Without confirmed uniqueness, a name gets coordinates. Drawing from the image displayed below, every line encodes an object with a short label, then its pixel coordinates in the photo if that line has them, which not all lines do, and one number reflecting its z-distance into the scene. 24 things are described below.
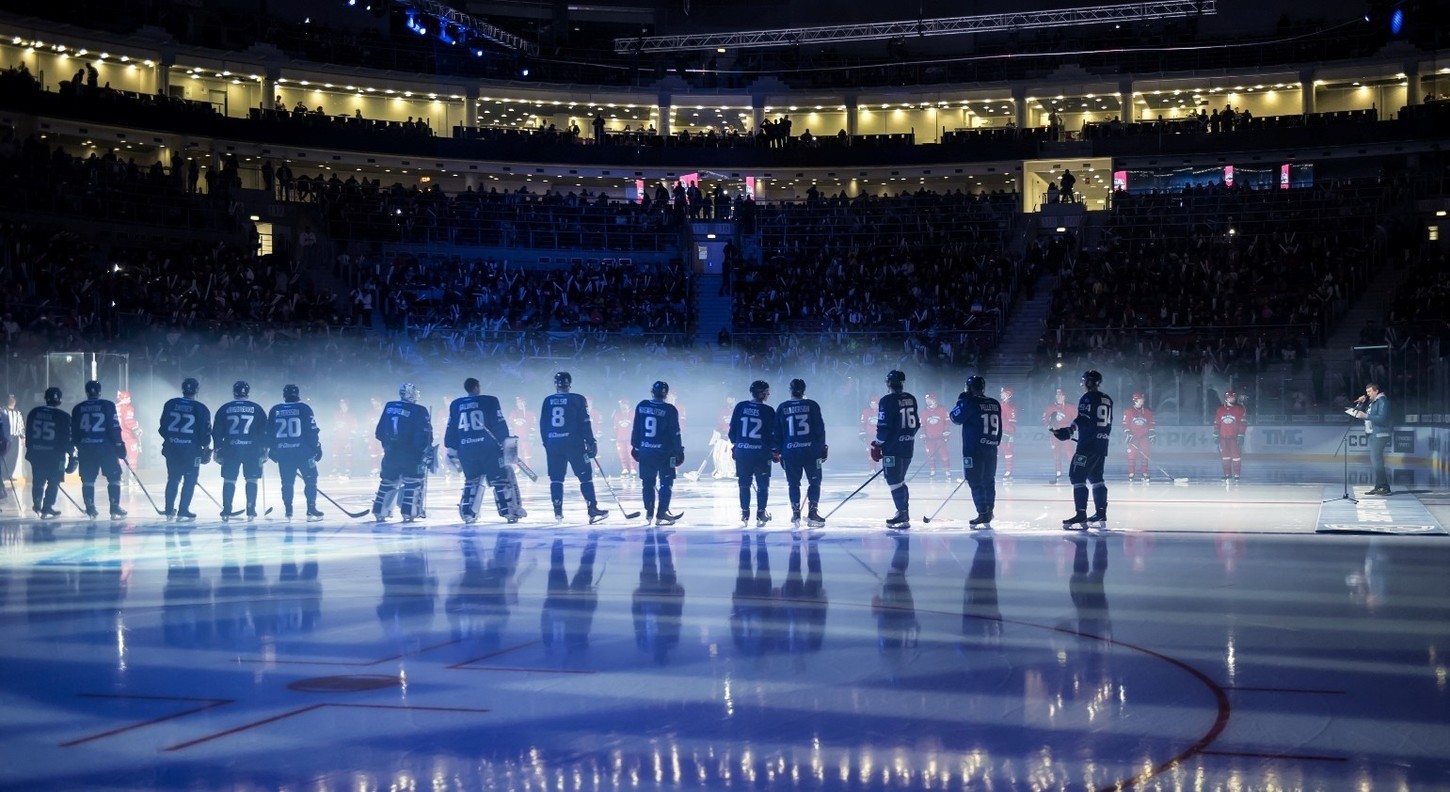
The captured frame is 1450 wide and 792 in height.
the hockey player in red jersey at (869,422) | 29.98
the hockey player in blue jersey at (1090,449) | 16.53
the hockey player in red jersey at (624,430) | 29.53
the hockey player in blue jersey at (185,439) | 18.17
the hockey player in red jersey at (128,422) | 25.33
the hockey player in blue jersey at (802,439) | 17.19
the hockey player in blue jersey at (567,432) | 17.56
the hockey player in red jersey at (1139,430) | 26.19
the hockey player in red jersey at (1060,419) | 26.62
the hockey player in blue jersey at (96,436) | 18.47
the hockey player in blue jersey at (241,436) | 17.95
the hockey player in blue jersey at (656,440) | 17.38
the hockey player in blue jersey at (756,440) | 17.31
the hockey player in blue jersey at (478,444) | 17.33
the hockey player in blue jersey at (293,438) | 18.06
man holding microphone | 20.56
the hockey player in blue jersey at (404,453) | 17.59
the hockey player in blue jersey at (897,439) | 16.80
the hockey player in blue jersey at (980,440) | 16.75
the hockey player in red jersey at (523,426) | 29.62
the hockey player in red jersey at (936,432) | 26.81
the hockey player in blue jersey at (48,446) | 18.55
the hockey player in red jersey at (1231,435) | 26.03
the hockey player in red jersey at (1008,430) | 27.52
